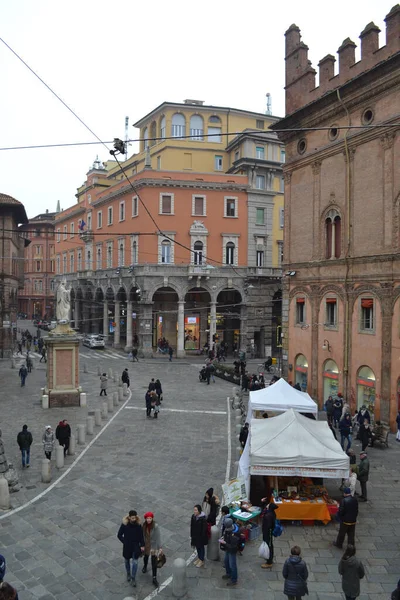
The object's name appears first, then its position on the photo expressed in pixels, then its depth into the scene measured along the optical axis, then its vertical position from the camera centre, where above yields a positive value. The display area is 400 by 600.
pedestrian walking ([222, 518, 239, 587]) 8.26 -4.15
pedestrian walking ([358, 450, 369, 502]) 11.59 -3.85
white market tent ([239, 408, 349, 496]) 10.59 -3.19
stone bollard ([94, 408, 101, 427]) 18.82 -4.27
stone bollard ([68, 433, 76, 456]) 15.10 -4.31
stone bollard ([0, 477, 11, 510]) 11.24 -4.35
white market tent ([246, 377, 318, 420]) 15.68 -3.02
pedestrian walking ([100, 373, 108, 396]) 24.86 -3.96
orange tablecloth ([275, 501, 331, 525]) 10.62 -4.41
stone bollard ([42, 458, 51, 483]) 12.83 -4.29
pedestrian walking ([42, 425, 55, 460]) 14.23 -3.92
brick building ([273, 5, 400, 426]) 19.05 +3.63
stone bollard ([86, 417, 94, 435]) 17.48 -4.25
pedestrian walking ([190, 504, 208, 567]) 8.75 -4.01
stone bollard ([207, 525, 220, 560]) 9.11 -4.42
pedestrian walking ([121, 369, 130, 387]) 26.10 -3.80
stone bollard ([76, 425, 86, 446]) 16.28 -4.24
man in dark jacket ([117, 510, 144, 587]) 8.18 -3.88
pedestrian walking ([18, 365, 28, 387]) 26.94 -3.72
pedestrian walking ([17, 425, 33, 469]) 13.82 -3.86
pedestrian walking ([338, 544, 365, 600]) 7.22 -3.92
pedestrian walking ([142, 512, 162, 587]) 8.47 -4.04
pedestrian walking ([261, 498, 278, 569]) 8.95 -4.08
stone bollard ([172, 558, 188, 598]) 7.90 -4.35
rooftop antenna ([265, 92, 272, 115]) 55.54 +22.84
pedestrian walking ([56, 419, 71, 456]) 15.02 -3.89
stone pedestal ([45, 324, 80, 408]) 22.39 -2.86
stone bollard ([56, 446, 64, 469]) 13.80 -4.24
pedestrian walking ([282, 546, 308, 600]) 7.29 -4.00
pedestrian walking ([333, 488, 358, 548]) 9.34 -3.98
